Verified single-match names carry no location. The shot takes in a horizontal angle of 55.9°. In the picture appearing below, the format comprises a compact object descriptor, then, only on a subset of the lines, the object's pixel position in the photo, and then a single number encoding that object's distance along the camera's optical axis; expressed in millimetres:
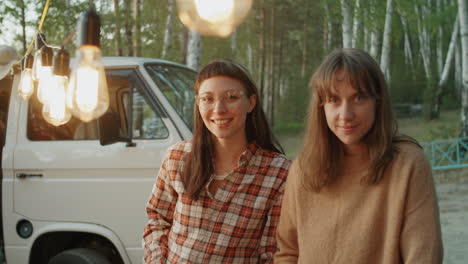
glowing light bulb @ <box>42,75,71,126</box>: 1962
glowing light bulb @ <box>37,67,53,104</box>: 2072
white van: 3328
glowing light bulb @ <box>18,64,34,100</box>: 2879
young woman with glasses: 2119
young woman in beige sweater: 1655
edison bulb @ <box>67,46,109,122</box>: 1447
